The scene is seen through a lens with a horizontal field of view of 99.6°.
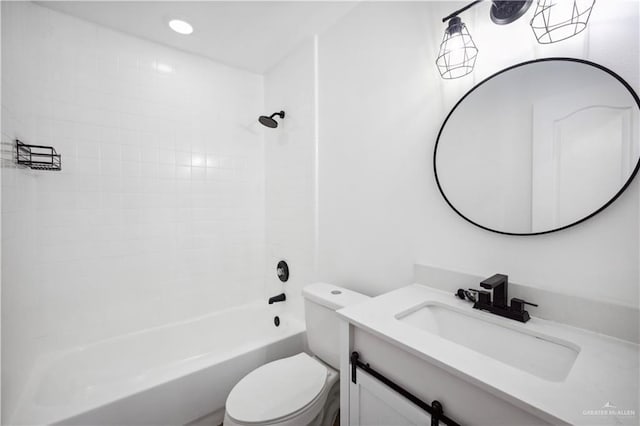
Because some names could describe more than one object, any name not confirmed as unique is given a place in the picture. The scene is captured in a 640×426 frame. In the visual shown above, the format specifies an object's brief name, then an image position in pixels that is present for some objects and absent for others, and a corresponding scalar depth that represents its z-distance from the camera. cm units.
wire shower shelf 138
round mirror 80
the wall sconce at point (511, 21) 83
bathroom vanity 56
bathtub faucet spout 201
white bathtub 121
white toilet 111
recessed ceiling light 172
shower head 201
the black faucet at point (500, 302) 90
